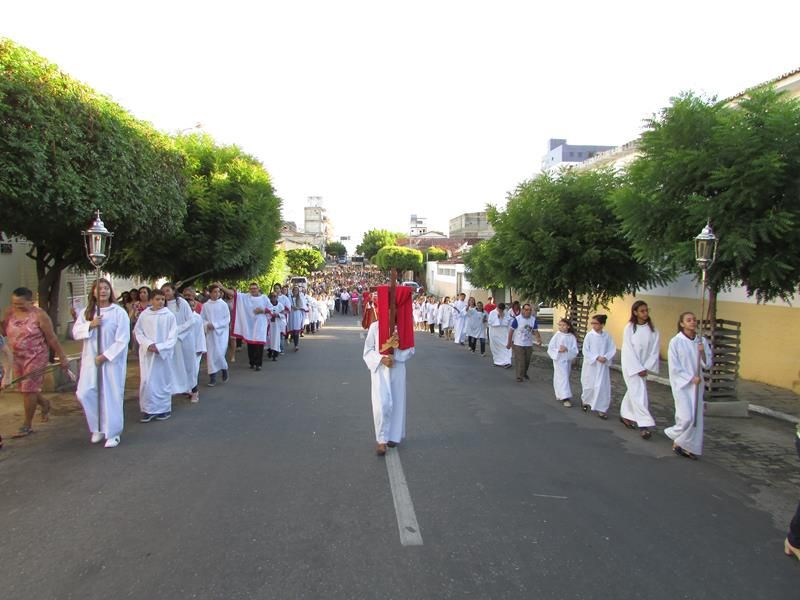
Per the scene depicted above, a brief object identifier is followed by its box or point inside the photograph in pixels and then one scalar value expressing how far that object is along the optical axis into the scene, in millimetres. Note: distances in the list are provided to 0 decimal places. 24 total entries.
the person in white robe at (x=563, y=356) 10000
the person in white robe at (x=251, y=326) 13414
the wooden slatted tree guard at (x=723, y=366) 9664
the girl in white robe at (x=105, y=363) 6828
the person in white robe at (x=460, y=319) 21600
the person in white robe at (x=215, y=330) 11297
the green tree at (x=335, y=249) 147250
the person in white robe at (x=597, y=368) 9016
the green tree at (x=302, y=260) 70438
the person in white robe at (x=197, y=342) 9602
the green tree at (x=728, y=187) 7883
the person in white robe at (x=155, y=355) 8125
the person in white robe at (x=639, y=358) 7879
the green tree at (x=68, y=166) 7473
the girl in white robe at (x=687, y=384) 6754
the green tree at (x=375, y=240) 109825
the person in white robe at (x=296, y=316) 18225
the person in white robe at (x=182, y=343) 8922
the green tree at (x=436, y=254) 76812
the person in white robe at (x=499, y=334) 15453
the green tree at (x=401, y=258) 70562
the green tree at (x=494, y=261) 16328
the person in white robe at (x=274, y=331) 15508
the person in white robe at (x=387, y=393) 6461
